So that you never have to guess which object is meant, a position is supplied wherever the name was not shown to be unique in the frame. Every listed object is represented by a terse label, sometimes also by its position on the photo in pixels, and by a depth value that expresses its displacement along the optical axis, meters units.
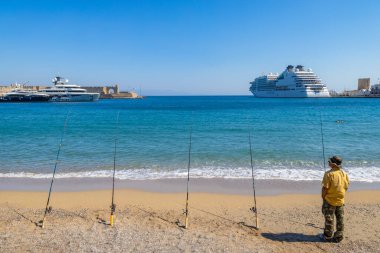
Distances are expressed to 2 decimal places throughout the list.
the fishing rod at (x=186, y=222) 6.41
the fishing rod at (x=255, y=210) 6.53
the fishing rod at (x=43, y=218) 6.44
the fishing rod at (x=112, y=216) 6.50
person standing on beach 5.46
